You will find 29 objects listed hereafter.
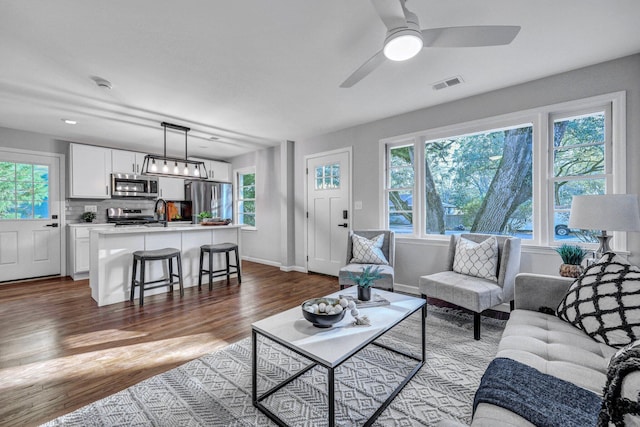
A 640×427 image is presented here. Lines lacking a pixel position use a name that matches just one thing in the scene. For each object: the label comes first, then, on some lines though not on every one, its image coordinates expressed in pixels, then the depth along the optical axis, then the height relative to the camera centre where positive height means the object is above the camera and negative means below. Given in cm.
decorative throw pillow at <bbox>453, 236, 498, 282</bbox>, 276 -47
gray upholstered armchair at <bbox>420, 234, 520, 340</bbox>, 242 -66
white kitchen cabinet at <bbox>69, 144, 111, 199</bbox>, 481 +73
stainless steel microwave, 526 +53
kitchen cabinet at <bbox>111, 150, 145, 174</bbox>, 524 +98
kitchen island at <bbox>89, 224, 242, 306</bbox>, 339 -52
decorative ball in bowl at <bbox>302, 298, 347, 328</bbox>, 160 -57
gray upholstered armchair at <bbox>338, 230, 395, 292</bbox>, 316 -62
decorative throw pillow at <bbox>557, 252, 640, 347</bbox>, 138 -48
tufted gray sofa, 96 -67
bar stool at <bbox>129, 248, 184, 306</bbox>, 341 -66
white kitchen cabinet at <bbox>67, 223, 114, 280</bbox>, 467 -61
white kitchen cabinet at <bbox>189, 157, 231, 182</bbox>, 642 +99
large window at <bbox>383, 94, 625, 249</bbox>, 274 +45
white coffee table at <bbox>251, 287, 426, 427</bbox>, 136 -67
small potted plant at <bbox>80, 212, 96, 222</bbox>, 508 -4
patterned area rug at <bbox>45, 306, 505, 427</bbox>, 157 -112
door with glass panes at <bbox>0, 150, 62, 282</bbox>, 442 -3
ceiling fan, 159 +106
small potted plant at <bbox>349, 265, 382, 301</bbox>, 208 -52
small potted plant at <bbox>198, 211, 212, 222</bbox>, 454 -5
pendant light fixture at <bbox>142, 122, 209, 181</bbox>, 404 +67
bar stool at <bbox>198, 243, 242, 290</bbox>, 404 -65
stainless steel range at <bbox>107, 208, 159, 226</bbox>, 537 -7
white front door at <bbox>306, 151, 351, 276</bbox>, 459 +4
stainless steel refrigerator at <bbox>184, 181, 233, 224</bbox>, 619 +35
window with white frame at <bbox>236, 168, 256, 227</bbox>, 639 +37
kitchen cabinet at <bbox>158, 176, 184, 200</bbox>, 593 +53
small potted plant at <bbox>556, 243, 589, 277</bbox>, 234 -41
